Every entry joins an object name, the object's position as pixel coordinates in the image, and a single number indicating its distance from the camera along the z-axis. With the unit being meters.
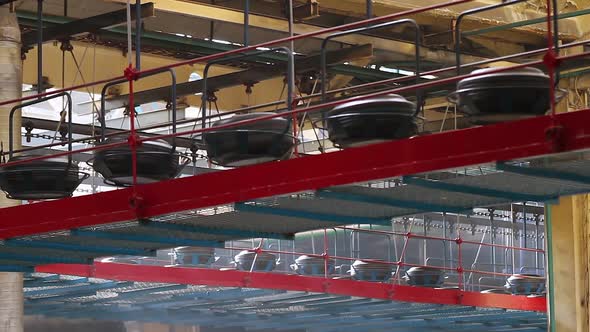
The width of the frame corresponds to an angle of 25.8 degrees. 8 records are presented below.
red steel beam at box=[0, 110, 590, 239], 10.70
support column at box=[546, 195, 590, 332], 20.16
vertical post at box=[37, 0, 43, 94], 15.89
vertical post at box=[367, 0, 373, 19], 15.27
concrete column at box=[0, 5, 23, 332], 17.45
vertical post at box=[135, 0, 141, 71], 14.11
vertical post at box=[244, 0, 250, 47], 15.09
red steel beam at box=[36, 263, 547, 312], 24.17
